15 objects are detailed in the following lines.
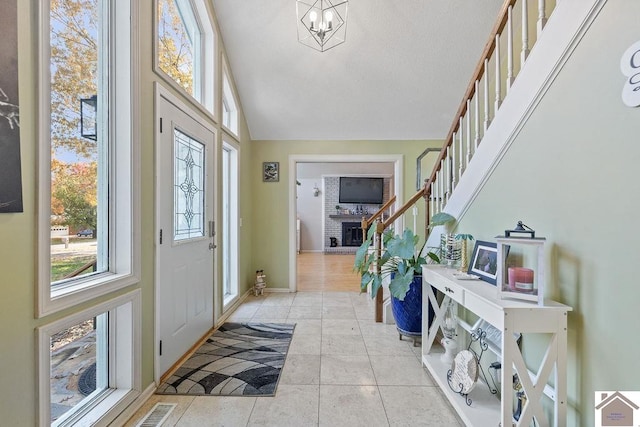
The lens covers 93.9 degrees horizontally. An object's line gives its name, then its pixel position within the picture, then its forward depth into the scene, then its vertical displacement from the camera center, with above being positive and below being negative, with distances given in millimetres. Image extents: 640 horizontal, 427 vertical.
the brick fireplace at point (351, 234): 8955 -651
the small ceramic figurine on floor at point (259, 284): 4074 -989
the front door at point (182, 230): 2062 -150
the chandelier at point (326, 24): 2842 +1863
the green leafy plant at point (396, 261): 2297 -426
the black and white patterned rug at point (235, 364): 1925 -1135
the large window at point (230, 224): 3587 -147
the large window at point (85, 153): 1219 +297
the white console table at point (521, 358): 1216 -575
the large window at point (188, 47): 2305 +1443
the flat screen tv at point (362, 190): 8859 +663
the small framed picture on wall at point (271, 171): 4273 +588
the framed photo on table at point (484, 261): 1646 -284
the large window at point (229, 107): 3371 +1267
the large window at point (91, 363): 1233 -793
